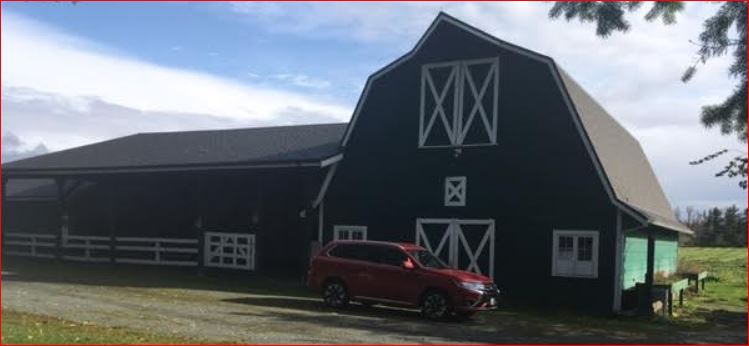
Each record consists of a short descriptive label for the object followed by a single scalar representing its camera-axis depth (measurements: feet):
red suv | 54.60
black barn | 69.67
